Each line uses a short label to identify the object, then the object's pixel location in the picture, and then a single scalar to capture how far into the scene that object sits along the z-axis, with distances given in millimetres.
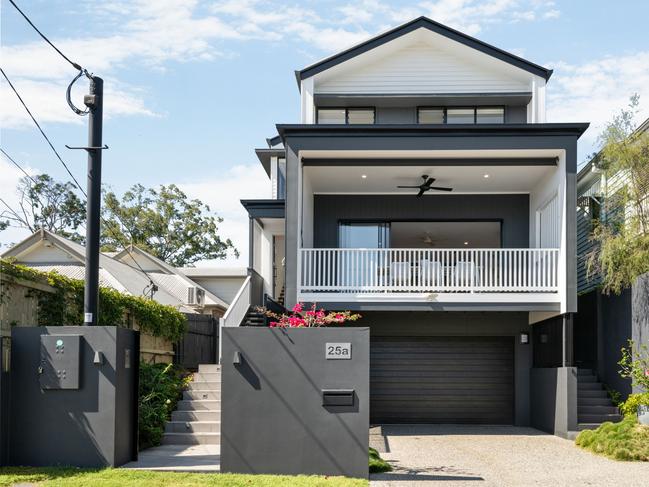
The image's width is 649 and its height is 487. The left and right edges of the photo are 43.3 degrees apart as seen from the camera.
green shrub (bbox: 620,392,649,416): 13781
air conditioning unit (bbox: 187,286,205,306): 22984
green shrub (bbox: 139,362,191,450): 12852
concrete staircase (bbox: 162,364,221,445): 13281
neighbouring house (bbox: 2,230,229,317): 22609
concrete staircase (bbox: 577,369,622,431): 16172
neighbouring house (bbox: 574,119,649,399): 16109
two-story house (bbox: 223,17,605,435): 16422
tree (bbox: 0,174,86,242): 44250
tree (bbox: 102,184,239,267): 46750
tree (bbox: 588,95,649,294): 15828
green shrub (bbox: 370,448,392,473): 10391
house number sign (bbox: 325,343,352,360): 9867
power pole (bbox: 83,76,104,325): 10242
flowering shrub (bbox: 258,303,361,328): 10496
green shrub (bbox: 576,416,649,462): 12219
